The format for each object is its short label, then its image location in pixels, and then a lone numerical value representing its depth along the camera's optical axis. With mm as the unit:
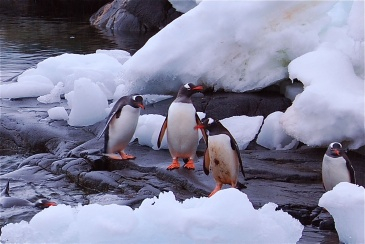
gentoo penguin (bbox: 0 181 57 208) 9334
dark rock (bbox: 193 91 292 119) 12739
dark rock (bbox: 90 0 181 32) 31696
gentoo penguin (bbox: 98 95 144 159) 11212
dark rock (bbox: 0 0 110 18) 41904
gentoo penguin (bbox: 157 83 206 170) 10558
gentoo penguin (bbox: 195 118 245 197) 9479
